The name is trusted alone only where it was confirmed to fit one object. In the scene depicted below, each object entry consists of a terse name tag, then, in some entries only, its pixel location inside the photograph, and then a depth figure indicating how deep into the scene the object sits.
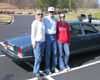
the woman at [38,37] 3.47
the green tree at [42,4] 72.43
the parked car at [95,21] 18.85
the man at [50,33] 3.74
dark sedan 3.89
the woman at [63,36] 3.98
